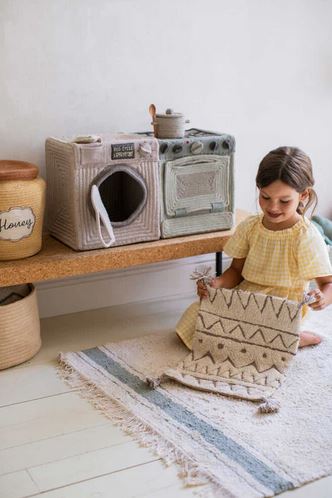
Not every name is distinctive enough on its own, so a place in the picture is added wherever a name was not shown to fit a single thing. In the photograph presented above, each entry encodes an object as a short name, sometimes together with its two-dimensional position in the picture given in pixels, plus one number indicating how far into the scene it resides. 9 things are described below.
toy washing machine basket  2.47
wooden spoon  2.68
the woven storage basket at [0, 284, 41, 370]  2.40
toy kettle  2.63
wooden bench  2.43
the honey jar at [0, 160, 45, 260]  2.39
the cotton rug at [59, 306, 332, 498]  1.84
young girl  2.42
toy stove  2.63
